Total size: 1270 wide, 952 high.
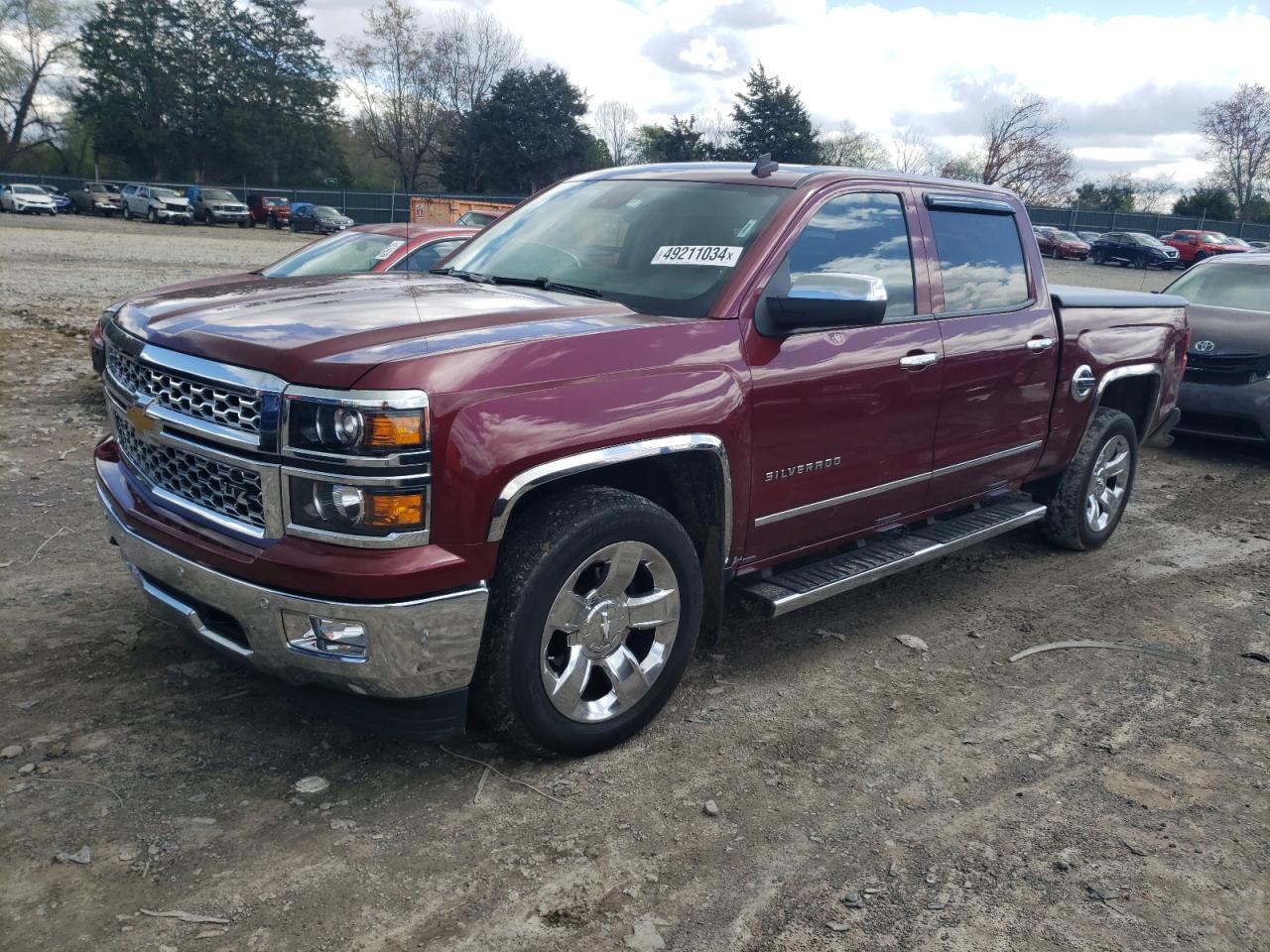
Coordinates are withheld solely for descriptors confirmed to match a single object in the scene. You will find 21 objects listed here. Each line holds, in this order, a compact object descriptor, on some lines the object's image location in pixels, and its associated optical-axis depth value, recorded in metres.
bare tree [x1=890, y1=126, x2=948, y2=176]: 54.57
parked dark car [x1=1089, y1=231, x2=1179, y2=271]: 42.12
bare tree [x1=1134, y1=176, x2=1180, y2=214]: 67.93
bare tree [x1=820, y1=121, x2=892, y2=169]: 59.41
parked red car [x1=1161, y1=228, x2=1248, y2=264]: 42.41
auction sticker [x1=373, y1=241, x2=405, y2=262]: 8.11
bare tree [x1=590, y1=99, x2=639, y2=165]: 66.62
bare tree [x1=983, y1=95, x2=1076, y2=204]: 55.69
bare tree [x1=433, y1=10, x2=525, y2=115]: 59.38
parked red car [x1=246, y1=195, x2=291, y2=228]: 46.69
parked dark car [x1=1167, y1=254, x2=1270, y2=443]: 8.38
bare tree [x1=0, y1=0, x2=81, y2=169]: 59.25
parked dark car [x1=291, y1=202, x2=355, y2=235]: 42.94
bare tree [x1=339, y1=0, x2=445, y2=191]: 57.47
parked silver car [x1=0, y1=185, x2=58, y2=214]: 43.09
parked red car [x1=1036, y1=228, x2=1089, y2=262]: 45.44
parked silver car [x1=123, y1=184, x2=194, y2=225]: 43.69
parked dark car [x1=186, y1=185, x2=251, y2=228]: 44.38
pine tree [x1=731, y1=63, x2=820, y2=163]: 44.22
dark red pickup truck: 2.85
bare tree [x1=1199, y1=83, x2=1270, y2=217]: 63.56
